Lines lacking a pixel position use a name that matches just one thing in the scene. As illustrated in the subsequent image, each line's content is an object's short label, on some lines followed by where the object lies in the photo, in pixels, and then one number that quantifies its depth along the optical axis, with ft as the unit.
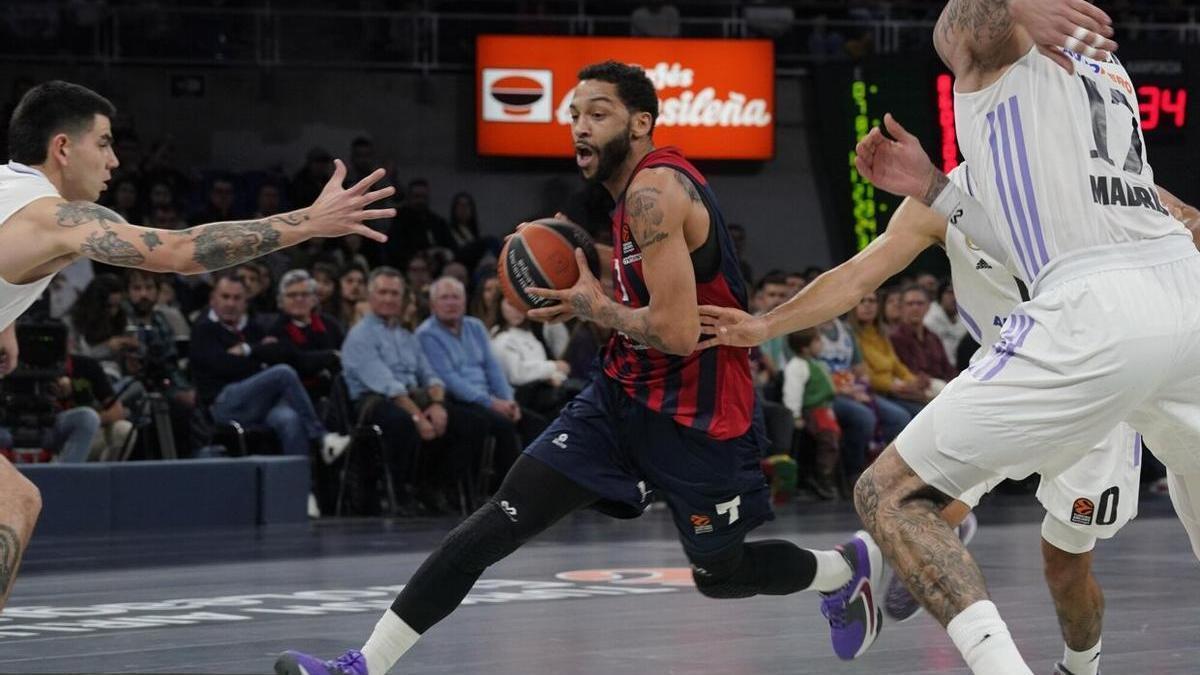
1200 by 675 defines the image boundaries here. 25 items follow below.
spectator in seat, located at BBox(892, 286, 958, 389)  51.37
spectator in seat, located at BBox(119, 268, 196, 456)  40.14
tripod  40.14
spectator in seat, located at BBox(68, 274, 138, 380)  41.09
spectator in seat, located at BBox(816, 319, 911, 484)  48.91
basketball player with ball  18.02
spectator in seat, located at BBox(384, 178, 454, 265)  57.04
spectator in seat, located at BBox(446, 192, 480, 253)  59.62
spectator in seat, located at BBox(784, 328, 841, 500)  47.88
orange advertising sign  64.44
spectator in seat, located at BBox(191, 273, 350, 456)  41.11
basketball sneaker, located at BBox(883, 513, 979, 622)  22.08
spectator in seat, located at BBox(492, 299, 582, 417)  44.60
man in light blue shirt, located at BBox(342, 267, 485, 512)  41.55
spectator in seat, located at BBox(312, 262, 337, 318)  47.19
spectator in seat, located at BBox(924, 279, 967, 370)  55.42
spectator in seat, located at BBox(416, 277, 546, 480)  42.37
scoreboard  55.67
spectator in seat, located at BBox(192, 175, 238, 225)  55.62
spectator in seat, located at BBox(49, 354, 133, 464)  39.01
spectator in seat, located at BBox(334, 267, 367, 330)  45.98
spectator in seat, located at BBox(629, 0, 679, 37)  65.57
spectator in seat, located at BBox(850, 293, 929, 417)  50.34
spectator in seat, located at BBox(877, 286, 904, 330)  51.83
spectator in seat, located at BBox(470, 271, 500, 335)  45.11
